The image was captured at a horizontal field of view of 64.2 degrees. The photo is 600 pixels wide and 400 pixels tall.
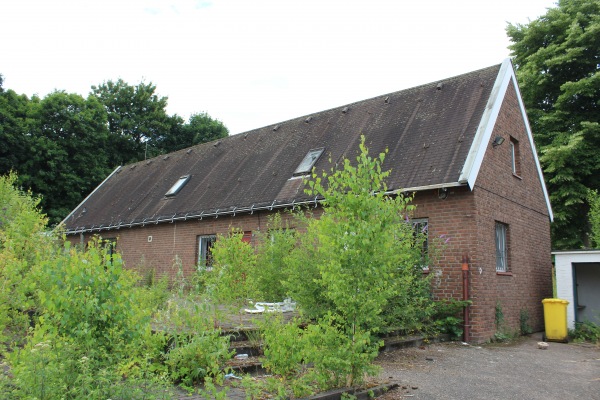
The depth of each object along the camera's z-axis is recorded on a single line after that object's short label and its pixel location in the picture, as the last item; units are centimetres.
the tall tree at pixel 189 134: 3878
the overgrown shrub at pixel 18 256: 485
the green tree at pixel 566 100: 1883
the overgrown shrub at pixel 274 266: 944
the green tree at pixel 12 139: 2811
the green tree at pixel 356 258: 517
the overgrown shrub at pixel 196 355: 515
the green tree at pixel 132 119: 3662
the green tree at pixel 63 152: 2944
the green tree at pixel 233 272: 738
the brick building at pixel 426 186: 1072
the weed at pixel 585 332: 1120
